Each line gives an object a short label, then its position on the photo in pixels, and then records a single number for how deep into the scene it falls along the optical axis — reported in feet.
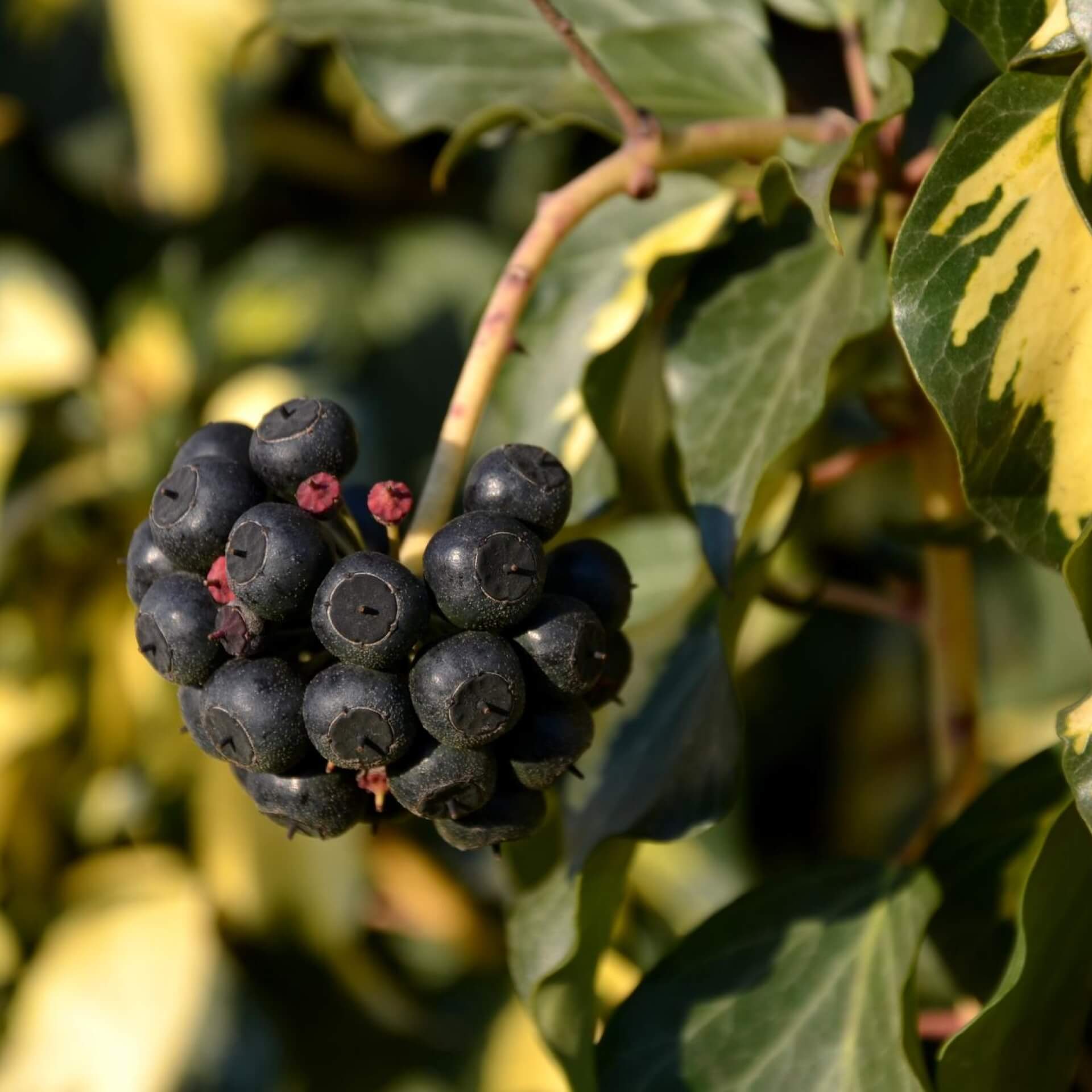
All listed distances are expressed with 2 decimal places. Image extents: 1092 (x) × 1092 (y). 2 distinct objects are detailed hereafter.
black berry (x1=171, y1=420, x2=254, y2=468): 1.14
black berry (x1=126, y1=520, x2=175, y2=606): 1.14
